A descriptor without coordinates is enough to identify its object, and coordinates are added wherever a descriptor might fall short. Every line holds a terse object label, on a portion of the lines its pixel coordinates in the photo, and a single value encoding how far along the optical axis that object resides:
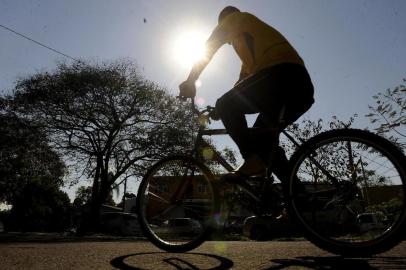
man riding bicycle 3.19
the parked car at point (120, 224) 27.55
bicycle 2.53
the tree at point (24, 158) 24.66
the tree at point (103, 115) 25.02
